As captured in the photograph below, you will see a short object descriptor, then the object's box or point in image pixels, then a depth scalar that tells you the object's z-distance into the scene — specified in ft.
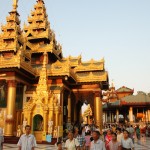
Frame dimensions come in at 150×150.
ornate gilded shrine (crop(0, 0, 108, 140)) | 65.72
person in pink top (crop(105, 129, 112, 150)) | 26.17
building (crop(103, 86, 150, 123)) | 127.54
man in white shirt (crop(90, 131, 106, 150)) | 18.22
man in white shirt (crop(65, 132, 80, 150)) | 21.09
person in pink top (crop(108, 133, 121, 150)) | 20.98
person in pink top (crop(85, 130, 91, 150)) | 28.63
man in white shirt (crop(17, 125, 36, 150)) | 21.22
